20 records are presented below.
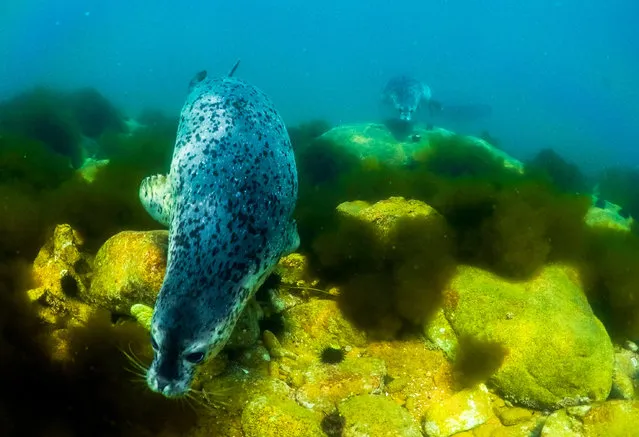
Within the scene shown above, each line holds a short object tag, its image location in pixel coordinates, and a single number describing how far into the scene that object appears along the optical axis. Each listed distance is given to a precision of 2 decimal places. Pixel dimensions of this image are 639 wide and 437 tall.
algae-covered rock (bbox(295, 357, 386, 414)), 3.89
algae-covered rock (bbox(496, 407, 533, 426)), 4.03
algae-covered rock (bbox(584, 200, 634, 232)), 7.81
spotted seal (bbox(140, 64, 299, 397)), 2.66
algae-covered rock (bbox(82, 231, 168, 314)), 3.78
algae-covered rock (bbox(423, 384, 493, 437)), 3.89
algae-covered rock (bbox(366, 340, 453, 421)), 4.15
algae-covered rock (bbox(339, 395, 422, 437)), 3.60
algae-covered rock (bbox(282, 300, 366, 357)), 4.50
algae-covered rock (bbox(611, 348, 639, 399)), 4.53
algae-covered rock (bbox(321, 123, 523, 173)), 11.95
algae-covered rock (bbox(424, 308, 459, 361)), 4.56
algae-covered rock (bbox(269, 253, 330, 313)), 4.75
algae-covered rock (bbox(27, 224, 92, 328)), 4.09
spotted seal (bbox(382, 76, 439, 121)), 14.59
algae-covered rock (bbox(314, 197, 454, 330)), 4.78
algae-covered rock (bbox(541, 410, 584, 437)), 3.68
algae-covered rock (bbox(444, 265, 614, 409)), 4.14
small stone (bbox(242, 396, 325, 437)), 3.40
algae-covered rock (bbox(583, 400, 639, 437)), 3.59
